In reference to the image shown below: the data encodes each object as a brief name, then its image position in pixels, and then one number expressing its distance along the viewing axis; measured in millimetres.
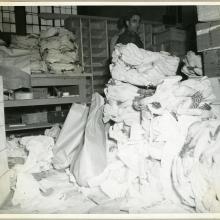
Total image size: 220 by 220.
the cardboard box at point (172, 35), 5535
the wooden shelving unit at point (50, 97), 4066
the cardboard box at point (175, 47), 5512
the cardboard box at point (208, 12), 2533
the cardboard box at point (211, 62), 2688
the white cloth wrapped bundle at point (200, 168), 2000
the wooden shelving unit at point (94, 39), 4938
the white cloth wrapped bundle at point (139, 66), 2672
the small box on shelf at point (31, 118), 4395
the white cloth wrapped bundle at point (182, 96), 2420
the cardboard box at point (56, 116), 4502
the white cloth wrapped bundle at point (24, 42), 4258
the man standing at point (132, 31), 4645
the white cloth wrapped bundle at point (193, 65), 3297
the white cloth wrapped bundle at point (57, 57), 4155
